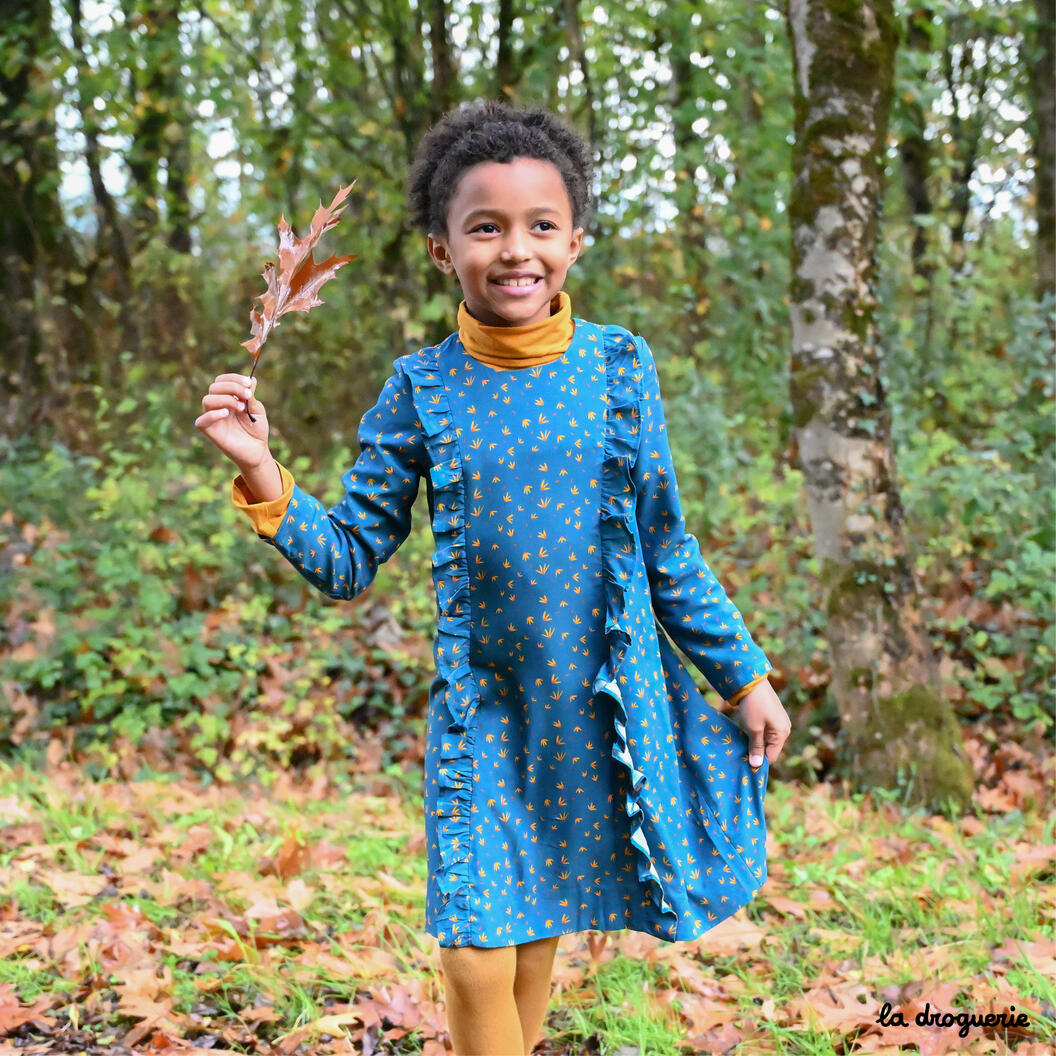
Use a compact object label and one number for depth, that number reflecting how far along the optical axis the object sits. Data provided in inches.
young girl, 85.4
